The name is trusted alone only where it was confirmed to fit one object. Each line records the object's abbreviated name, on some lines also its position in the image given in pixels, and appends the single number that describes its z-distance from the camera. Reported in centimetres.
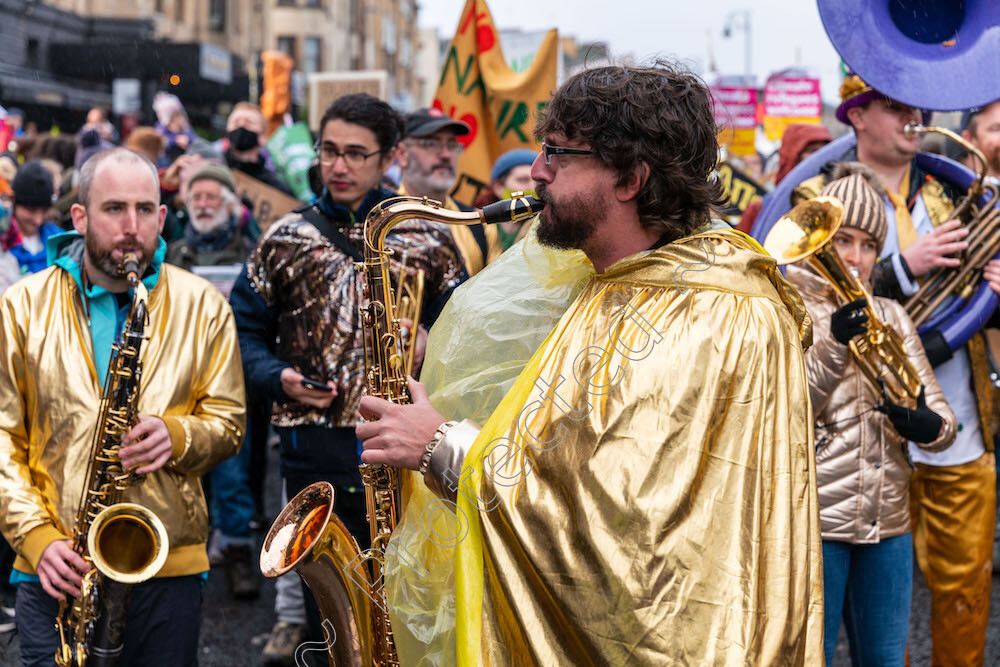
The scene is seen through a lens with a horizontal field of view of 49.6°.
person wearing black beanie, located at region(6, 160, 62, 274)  614
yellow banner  696
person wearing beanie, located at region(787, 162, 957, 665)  347
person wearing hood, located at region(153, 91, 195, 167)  1137
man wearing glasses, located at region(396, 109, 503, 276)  530
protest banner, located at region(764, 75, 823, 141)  1356
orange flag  1195
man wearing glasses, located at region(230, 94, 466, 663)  377
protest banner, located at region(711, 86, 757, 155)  1336
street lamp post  3515
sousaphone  399
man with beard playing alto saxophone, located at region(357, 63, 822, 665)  206
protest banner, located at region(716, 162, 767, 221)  866
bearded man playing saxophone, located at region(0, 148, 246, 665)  316
